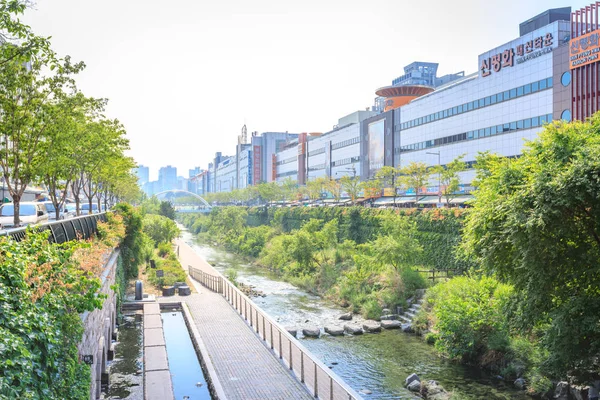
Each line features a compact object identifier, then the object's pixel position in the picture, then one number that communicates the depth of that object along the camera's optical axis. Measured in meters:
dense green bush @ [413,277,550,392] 21.70
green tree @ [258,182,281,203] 118.94
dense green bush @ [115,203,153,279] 38.62
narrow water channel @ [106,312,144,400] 18.53
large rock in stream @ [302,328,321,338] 29.27
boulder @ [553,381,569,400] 18.77
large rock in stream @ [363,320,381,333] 30.45
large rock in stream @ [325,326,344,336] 29.62
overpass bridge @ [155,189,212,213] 157.85
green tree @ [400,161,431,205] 62.44
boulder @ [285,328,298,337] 29.63
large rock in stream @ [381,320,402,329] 31.25
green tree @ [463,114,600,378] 15.02
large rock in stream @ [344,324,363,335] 29.83
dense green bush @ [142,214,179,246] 66.81
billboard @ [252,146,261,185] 170.62
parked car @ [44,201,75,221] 41.81
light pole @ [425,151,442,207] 61.39
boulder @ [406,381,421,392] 20.86
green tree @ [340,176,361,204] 78.50
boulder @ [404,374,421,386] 21.47
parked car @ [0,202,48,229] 29.03
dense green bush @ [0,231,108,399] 7.00
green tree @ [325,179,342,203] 89.12
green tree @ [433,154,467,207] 54.19
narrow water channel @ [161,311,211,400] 18.38
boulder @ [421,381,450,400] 19.69
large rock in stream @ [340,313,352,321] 33.78
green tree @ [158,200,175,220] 107.75
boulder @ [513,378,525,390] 20.64
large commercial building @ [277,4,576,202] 51.16
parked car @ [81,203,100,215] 56.18
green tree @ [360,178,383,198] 75.60
